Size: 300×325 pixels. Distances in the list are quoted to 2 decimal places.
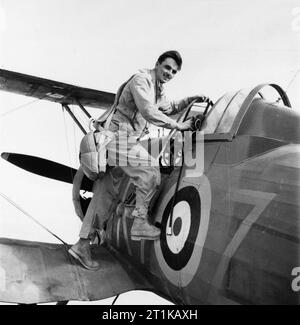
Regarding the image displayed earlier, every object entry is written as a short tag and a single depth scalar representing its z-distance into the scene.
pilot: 3.77
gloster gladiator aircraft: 2.57
